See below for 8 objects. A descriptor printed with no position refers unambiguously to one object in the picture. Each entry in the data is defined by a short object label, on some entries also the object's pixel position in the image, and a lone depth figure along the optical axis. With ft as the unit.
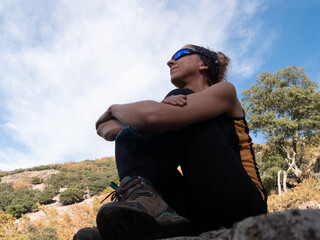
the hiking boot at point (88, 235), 4.60
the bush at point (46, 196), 43.32
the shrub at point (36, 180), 62.09
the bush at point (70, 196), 42.80
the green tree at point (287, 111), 55.01
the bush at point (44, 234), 20.39
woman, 4.02
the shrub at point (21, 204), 39.11
